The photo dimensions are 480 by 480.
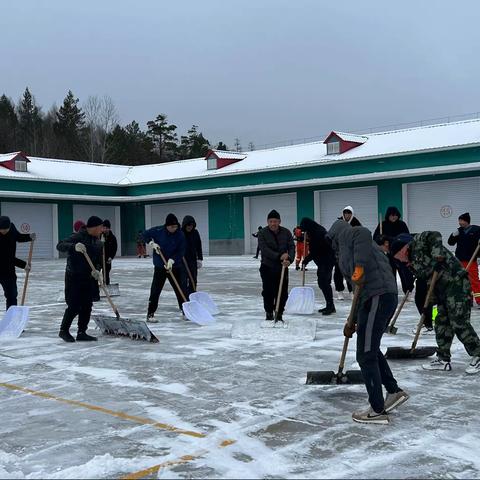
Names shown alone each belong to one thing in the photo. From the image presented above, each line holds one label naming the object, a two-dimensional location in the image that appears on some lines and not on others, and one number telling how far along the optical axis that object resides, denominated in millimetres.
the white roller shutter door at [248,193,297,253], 32344
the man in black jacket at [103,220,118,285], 13281
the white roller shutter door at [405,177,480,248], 25875
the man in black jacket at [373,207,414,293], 9523
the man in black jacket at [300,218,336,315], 10023
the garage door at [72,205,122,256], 37375
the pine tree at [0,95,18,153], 64562
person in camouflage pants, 5633
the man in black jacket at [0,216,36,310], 8336
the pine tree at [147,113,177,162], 71562
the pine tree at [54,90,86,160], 64375
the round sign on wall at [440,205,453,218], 26378
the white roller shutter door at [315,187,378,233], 29109
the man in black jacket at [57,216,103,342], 7801
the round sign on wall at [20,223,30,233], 34281
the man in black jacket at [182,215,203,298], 10562
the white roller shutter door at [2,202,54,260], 33906
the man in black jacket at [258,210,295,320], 8625
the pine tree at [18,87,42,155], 65750
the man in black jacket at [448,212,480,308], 9758
